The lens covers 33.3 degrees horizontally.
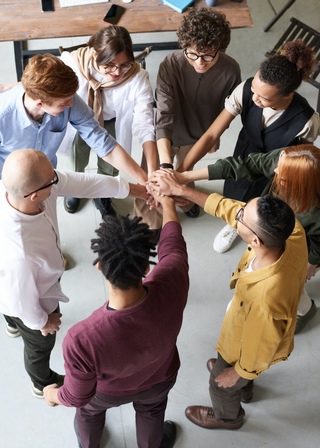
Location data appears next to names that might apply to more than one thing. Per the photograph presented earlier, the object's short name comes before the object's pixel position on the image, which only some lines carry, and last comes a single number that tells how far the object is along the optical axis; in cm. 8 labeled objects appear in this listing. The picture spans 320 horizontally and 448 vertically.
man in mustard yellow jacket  188
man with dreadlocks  171
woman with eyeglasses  263
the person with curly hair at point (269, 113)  243
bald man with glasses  199
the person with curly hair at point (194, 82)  262
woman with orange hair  222
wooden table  374
